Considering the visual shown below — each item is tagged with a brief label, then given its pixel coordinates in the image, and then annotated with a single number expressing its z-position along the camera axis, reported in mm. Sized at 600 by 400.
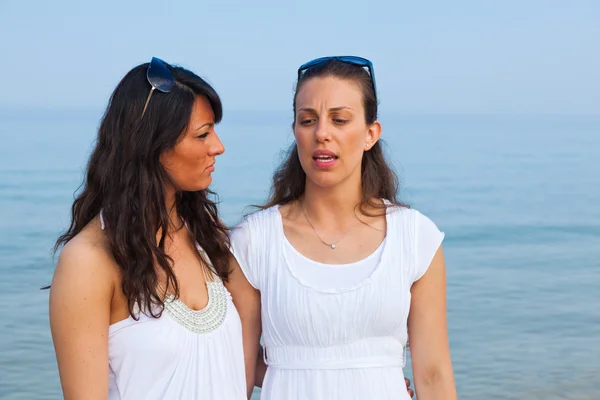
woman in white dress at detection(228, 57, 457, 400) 3635
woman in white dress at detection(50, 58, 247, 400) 3176
